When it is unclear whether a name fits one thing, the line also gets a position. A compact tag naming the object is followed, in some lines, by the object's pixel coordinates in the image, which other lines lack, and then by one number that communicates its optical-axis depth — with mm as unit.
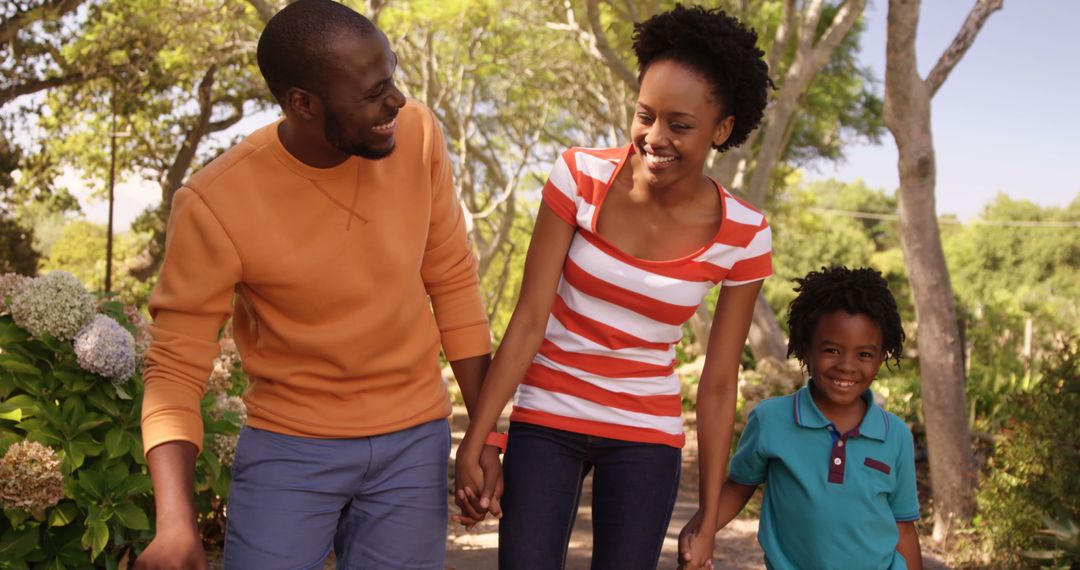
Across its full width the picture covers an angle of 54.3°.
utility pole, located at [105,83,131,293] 16703
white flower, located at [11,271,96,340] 3441
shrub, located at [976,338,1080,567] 4852
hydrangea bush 3402
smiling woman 2498
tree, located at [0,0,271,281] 14844
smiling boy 2670
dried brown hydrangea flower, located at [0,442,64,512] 3217
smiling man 2123
